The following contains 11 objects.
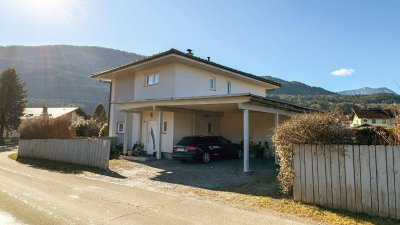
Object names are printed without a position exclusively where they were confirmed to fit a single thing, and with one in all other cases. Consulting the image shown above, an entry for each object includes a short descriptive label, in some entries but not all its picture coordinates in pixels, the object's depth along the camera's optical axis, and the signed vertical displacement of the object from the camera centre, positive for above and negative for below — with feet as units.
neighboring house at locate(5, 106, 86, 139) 211.29 +17.51
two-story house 60.54 +5.82
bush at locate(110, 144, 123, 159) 67.53 -3.11
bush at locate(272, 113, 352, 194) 26.30 +0.40
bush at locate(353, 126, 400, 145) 24.23 +0.37
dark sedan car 53.93 -1.79
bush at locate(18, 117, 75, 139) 75.36 +1.68
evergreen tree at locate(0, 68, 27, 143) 157.69 +17.75
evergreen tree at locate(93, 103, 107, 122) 177.78 +14.60
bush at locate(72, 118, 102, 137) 103.45 +2.72
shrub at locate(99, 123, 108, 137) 88.08 +1.56
